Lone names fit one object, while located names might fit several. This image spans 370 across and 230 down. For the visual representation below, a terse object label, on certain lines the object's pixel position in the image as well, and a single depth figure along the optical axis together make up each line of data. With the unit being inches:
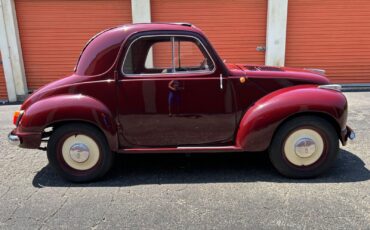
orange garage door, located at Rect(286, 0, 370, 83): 366.9
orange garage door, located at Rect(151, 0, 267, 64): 360.2
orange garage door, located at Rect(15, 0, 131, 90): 357.7
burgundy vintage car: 153.9
